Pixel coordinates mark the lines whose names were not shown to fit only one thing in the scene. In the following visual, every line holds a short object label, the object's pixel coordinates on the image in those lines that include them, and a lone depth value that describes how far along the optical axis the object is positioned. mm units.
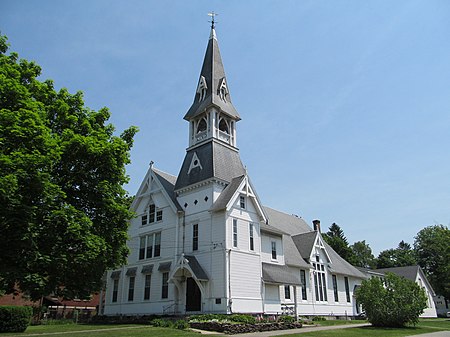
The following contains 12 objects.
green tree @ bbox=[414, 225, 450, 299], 64694
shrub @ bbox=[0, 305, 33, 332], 22312
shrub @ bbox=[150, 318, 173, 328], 24280
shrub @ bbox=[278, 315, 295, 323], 26342
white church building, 29094
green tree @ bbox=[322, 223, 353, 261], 72312
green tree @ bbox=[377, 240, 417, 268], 89062
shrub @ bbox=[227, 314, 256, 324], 24250
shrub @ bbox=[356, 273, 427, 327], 27609
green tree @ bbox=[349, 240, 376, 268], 98312
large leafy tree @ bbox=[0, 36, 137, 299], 13516
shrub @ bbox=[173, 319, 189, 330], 22934
